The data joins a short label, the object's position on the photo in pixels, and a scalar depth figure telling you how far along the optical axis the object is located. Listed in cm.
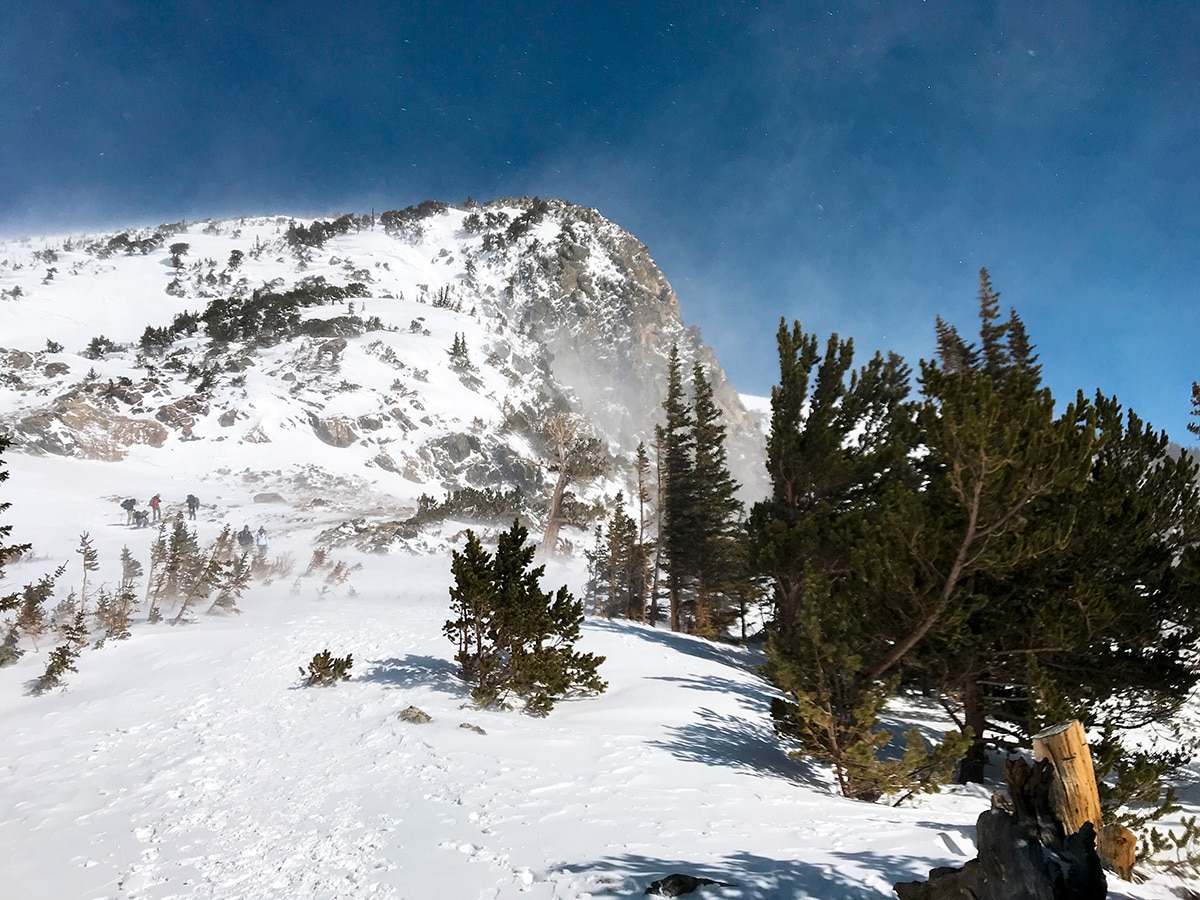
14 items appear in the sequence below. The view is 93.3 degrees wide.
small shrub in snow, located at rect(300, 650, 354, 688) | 1139
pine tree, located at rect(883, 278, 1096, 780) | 706
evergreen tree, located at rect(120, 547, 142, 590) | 2039
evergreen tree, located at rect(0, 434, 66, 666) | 1166
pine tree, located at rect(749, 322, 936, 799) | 737
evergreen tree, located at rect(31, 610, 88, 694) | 1174
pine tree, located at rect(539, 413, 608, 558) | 2609
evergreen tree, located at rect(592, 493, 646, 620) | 2767
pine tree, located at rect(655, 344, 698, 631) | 2528
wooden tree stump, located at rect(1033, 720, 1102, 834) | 371
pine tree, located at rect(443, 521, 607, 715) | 1003
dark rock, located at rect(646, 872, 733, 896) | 393
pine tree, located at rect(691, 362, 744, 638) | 2500
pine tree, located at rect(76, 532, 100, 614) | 1830
